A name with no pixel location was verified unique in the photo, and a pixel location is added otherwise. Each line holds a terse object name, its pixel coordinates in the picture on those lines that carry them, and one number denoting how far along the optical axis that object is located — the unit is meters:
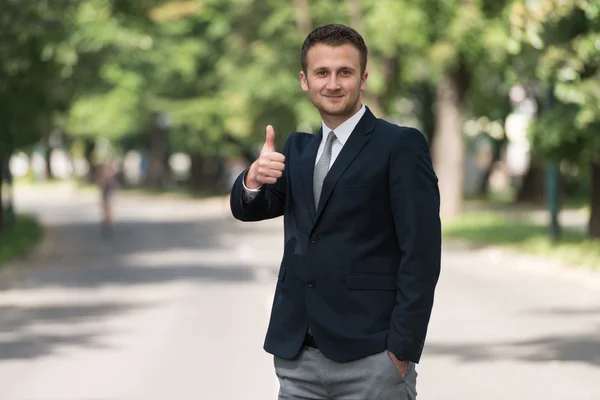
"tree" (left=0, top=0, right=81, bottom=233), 21.05
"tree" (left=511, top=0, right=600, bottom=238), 20.86
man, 4.15
